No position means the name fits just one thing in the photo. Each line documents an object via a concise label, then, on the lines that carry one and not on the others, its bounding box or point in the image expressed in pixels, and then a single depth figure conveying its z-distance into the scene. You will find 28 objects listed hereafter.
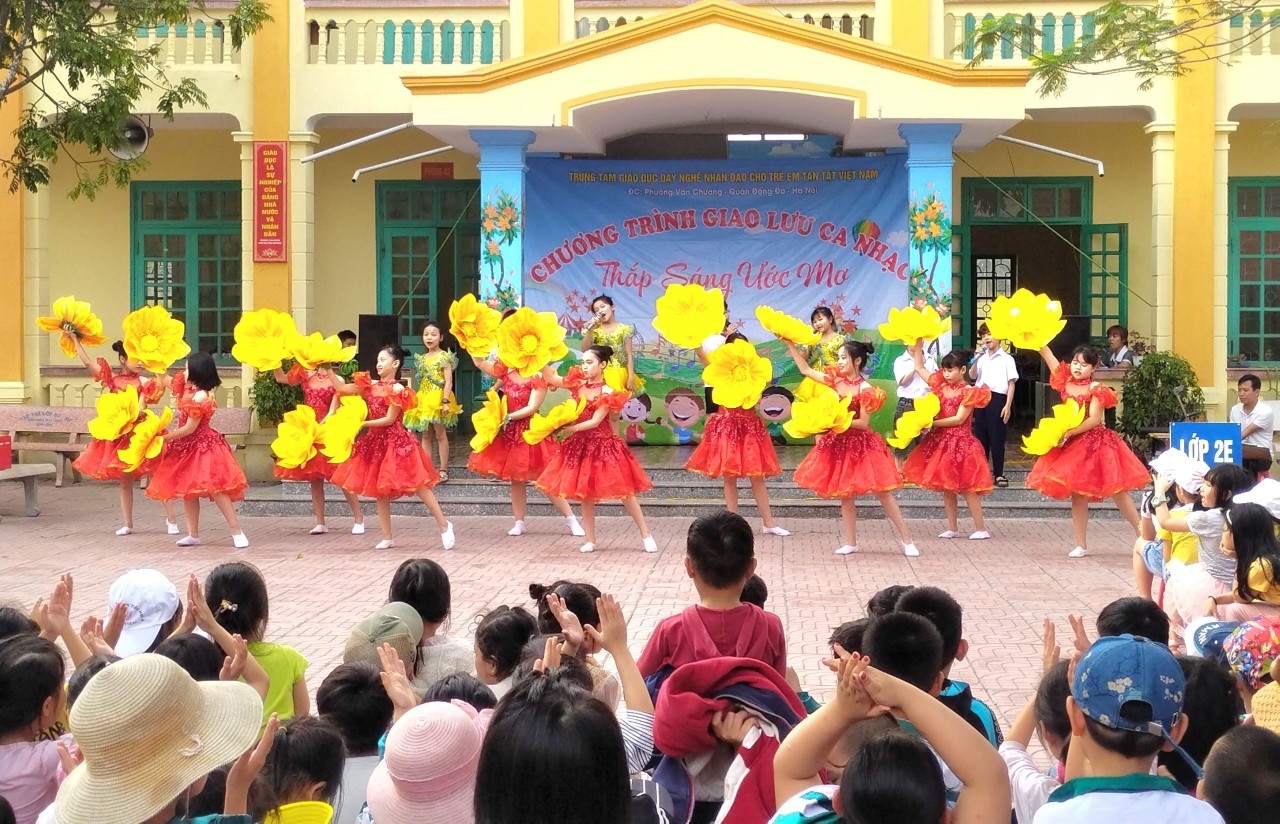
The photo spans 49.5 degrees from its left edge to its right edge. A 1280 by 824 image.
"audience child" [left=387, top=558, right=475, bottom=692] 4.58
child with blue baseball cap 2.59
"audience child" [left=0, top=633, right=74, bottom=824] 3.30
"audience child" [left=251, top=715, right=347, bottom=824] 3.09
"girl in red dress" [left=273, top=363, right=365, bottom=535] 11.77
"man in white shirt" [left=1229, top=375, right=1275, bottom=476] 12.15
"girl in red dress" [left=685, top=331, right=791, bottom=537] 11.34
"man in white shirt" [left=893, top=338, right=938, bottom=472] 12.98
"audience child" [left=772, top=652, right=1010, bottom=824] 2.47
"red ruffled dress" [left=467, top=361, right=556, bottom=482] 11.82
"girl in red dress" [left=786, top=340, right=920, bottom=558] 10.93
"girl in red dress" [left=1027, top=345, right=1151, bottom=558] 10.61
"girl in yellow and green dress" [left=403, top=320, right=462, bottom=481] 12.95
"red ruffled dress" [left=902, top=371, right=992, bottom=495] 11.36
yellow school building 13.76
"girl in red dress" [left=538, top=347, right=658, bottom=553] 10.95
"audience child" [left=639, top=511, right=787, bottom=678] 3.59
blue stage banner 15.59
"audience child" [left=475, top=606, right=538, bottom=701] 4.20
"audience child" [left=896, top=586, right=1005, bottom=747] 3.51
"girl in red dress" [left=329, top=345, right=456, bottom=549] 11.16
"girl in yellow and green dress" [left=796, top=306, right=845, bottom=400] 12.28
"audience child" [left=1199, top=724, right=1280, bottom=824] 2.82
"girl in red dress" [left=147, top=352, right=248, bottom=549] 11.19
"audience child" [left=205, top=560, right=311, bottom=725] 4.37
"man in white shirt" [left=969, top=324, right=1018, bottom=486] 13.15
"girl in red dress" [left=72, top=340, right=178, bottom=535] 11.63
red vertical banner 15.44
